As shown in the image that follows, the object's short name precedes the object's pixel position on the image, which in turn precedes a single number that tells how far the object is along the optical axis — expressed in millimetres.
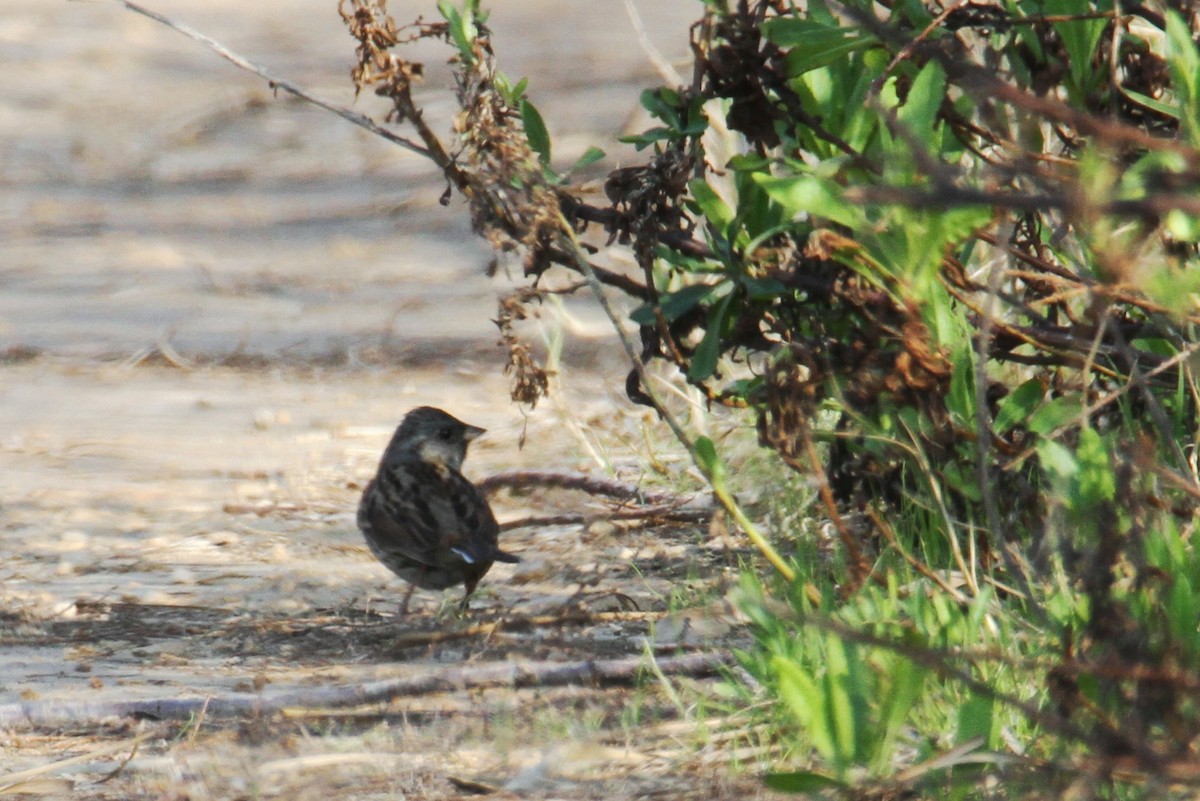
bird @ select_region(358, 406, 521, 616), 10664
